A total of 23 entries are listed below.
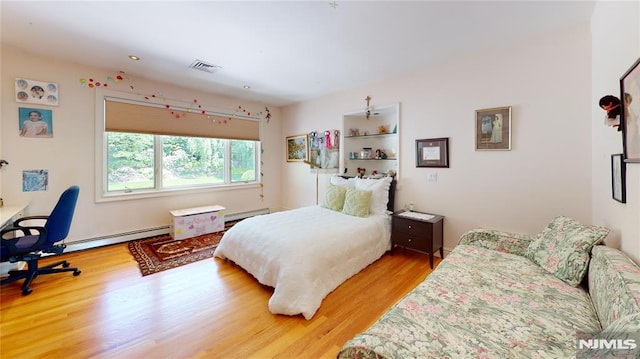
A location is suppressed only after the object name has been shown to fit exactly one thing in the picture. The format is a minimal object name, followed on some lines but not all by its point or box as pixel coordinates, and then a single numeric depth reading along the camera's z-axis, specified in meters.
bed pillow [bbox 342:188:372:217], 3.12
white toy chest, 3.64
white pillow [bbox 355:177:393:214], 3.27
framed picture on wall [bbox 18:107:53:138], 2.81
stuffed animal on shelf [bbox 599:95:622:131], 1.41
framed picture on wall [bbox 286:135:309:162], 4.81
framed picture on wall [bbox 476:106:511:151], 2.54
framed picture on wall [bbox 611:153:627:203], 1.41
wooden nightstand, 2.77
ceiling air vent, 2.99
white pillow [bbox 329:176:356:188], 3.66
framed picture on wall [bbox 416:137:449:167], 2.97
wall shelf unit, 3.78
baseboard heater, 3.18
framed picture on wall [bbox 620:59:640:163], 1.16
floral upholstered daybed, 0.97
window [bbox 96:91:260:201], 3.41
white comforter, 1.99
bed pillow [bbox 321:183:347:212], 3.40
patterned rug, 2.81
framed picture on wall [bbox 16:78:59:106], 2.76
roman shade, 3.39
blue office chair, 2.19
